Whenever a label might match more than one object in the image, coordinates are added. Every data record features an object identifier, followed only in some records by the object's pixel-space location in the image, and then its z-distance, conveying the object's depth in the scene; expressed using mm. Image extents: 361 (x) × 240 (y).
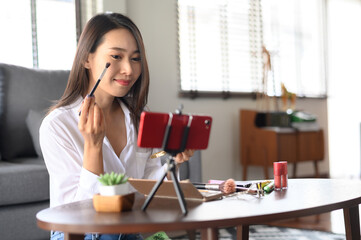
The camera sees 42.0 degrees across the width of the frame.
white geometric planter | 925
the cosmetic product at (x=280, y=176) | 1265
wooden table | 801
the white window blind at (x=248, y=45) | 3709
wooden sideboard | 3602
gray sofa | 1988
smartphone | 879
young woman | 1126
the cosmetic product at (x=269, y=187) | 1209
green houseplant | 926
